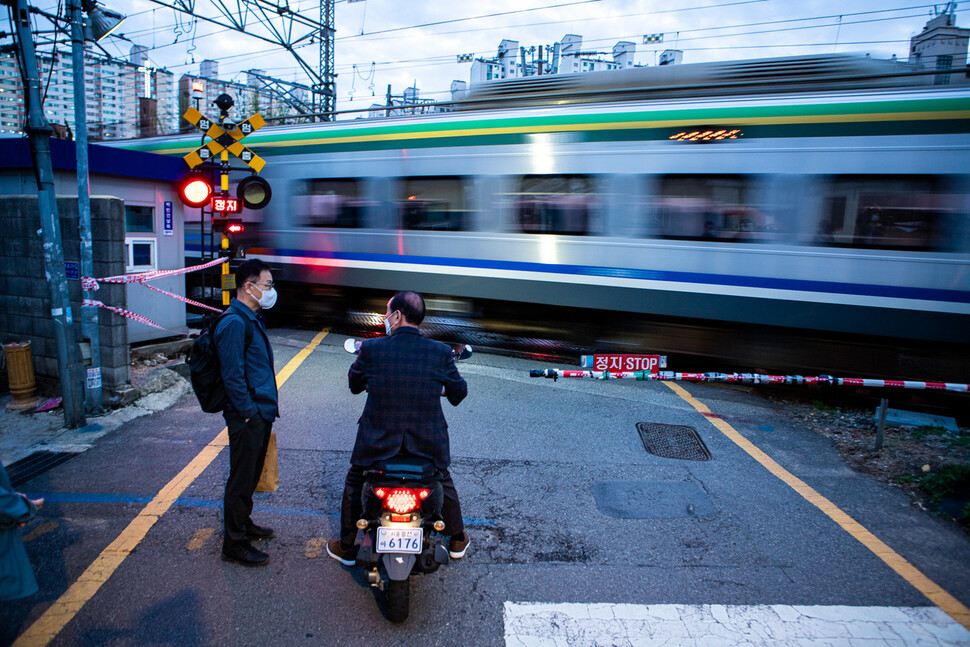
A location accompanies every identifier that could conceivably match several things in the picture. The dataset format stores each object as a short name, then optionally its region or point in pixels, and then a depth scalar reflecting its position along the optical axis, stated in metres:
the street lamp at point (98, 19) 5.63
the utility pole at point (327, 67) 20.64
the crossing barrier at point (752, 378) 5.86
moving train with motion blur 6.73
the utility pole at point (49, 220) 5.21
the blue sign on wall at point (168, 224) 7.98
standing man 3.37
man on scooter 3.12
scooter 3.01
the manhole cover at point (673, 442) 5.46
